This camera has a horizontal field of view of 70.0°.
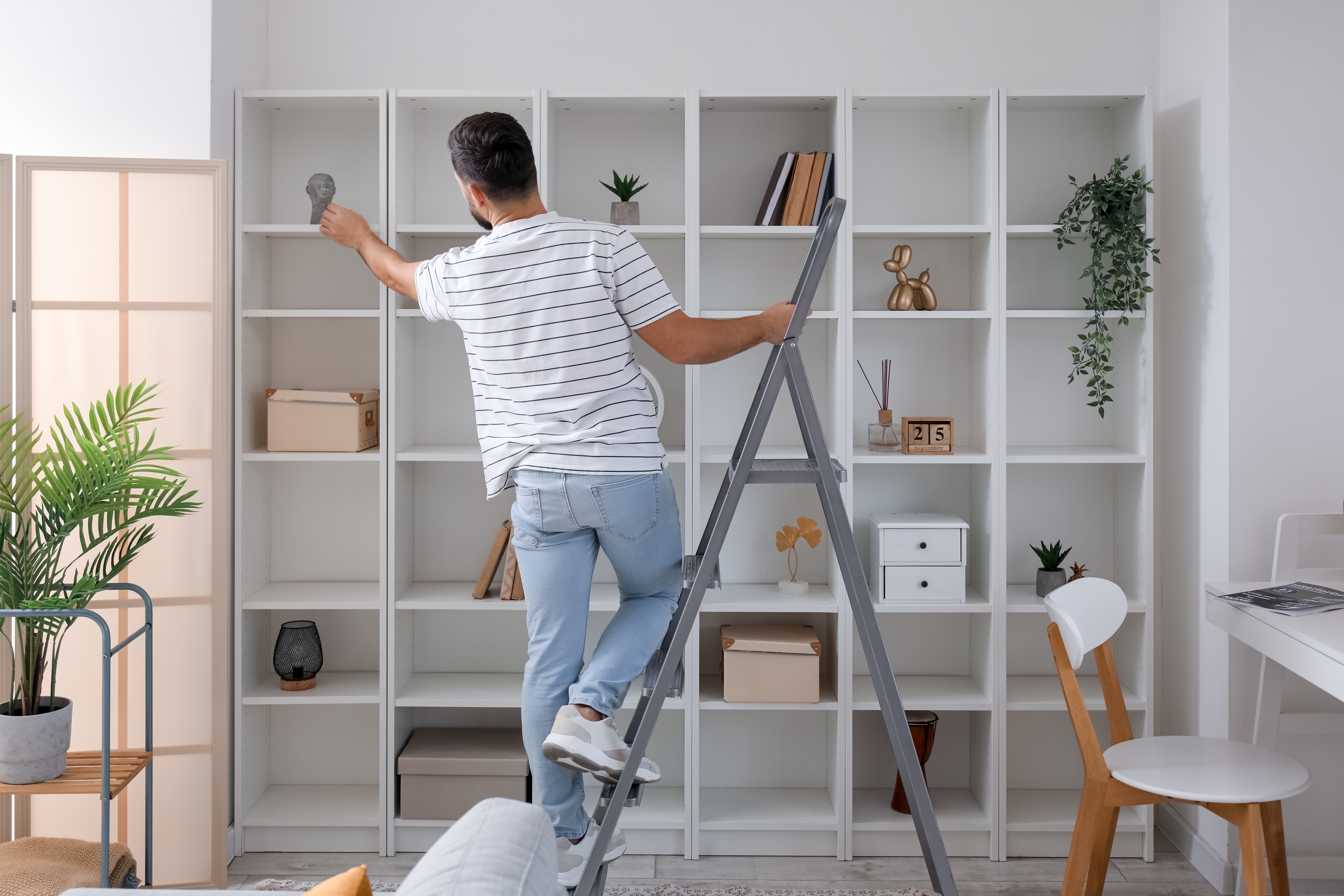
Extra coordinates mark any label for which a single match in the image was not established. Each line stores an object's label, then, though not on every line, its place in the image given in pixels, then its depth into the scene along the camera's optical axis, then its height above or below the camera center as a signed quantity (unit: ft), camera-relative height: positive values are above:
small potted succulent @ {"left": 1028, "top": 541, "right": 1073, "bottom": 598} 9.12 -1.23
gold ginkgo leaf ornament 9.17 -0.90
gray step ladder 5.68 -0.79
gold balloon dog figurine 9.16 +1.46
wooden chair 6.30 -2.25
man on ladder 5.80 +0.11
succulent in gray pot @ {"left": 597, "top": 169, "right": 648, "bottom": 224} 9.01 +2.19
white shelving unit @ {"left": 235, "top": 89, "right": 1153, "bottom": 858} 9.16 -0.29
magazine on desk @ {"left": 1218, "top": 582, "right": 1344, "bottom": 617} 7.01 -1.17
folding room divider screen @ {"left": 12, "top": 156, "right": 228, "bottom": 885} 8.05 +0.46
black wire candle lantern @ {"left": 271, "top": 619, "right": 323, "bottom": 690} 9.10 -2.09
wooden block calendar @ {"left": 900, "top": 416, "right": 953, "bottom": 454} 9.01 +0.06
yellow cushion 3.44 -1.62
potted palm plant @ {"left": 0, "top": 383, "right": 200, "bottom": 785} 6.89 -0.70
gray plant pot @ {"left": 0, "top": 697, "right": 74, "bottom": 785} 6.79 -2.22
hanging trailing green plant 8.65 +1.80
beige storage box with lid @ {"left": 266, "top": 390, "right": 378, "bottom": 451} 8.89 +0.16
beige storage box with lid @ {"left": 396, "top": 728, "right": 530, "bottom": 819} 9.00 -3.21
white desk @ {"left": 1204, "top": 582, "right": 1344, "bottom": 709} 6.15 -1.35
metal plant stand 6.68 -2.49
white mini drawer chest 8.89 -1.11
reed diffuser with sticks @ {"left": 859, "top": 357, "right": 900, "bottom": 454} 9.20 +0.06
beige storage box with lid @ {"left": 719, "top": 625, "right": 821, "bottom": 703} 8.84 -2.12
